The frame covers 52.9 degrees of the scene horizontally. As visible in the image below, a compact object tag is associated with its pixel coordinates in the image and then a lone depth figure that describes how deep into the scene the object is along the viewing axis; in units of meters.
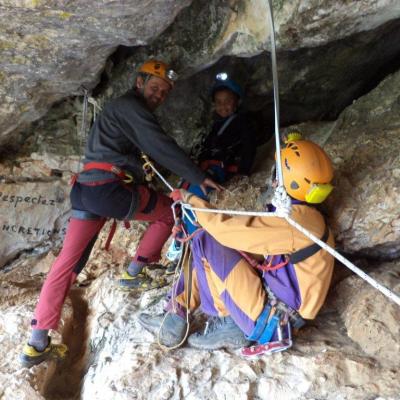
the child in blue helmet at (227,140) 4.79
